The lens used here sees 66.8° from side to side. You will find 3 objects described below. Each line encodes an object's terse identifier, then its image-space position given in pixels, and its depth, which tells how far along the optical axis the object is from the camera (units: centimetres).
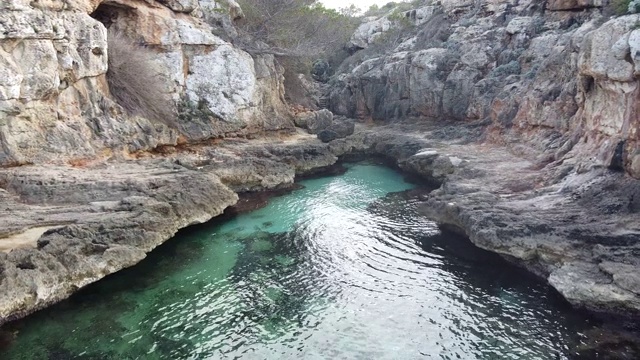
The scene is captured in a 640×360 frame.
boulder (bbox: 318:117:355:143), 2942
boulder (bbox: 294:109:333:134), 3042
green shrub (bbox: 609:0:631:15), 1948
